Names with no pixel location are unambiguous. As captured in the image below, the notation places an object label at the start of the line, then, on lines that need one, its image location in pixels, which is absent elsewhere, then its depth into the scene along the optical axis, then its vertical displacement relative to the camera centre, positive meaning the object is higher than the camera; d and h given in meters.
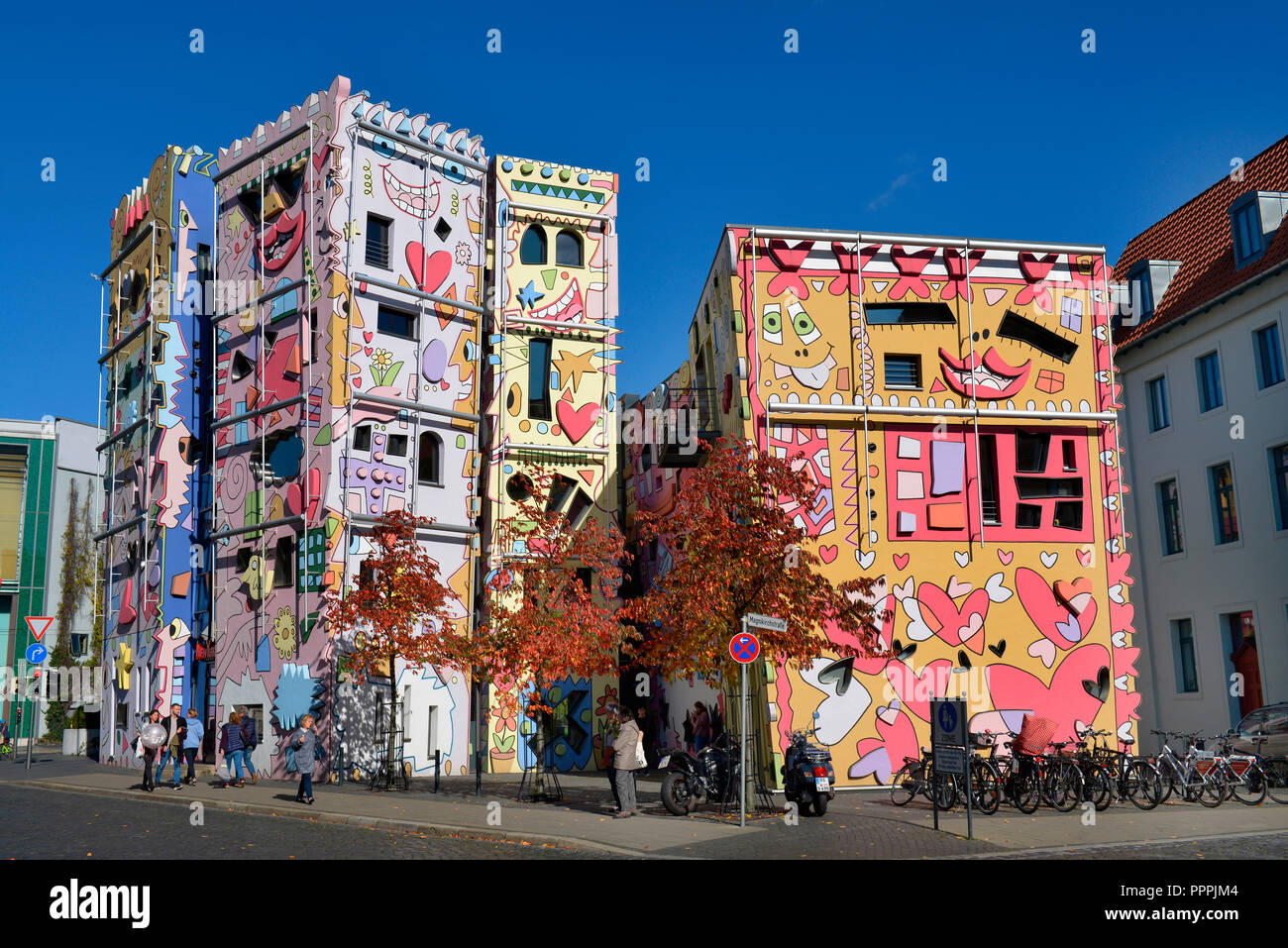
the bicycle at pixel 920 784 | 18.41 -2.08
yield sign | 25.41 +1.18
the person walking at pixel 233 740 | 23.33 -1.33
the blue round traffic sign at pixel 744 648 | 16.30 +0.21
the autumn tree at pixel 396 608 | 22.06 +1.23
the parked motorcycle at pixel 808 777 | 17.88 -1.79
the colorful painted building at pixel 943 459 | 23.27 +4.16
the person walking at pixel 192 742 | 24.08 -1.39
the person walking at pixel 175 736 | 23.44 -1.26
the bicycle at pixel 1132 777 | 18.41 -1.95
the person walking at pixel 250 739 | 24.41 -1.40
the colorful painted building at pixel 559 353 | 29.81 +8.39
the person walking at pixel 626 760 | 17.72 -1.44
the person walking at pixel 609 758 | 17.97 -1.46
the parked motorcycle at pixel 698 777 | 17.92 -1.79
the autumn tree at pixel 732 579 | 18.38 +1.34
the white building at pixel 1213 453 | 25.78 +4.79
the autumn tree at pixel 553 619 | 20.72 +0.88
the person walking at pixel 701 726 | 27.70 -1.51
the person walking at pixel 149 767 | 22.56 -1.77
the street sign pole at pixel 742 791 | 15.88 -1.79
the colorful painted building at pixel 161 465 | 30.61 +5.91
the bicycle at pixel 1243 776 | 18.59 -1.98
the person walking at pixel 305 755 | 20.05 -1.43
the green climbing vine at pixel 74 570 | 54.22 +5.14
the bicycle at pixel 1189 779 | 18.69 -2.04
